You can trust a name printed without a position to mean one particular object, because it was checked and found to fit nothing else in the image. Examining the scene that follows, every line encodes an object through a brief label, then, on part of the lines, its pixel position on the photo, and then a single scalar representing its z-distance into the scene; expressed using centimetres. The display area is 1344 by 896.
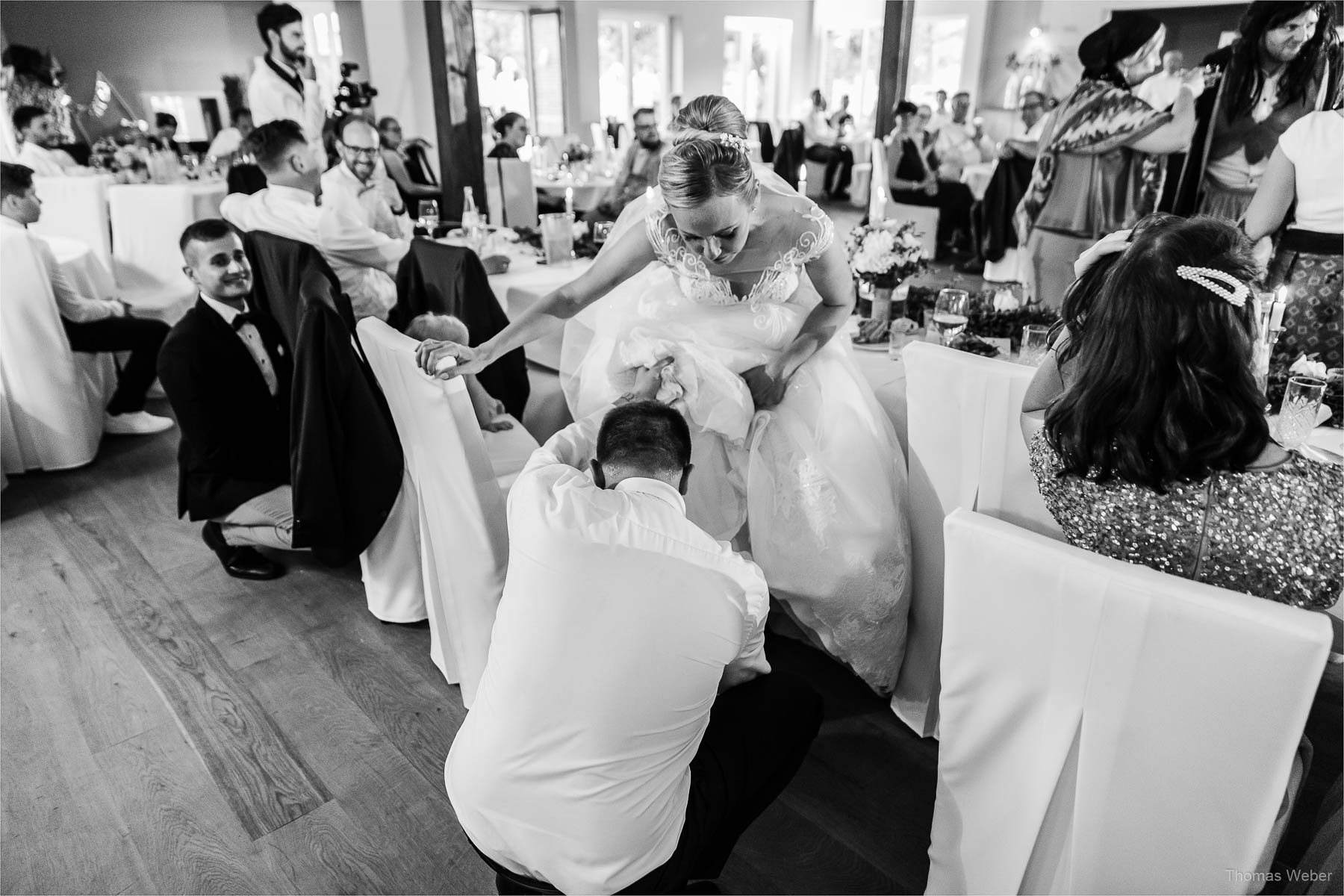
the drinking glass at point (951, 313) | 207
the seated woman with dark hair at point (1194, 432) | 102
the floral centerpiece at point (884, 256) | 227
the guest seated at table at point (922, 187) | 612
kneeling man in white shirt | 101
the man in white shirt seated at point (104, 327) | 312
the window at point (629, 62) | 714
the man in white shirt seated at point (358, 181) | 339
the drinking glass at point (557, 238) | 338
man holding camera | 463
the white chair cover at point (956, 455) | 147
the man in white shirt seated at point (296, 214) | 314
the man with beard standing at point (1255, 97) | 227
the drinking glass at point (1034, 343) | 185
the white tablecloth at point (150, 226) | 425
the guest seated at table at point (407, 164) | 473
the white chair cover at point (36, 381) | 302
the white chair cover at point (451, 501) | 164
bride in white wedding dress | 175
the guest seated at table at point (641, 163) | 508
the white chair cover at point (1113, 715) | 90
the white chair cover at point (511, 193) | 429
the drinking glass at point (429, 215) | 366
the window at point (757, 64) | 701
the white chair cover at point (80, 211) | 430
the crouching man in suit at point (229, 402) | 227
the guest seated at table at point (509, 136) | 436
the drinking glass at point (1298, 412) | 139
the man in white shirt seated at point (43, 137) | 532
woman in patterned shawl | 289
